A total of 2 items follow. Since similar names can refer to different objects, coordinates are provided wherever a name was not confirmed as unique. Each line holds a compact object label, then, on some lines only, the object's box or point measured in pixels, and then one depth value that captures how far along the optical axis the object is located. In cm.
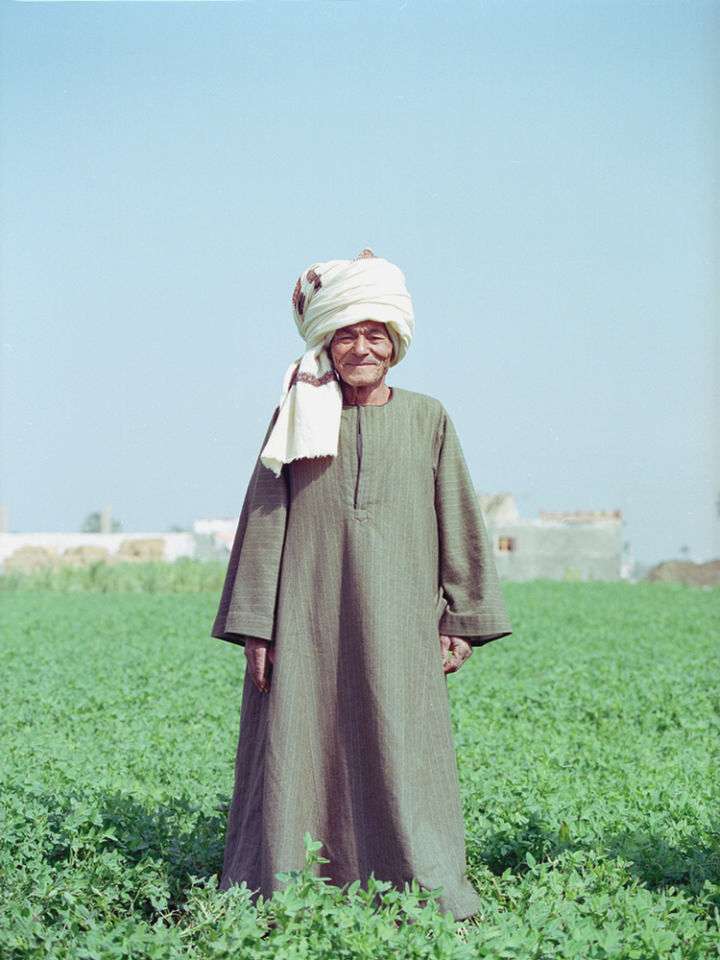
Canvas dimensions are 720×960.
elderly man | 364
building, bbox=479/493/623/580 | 4922
